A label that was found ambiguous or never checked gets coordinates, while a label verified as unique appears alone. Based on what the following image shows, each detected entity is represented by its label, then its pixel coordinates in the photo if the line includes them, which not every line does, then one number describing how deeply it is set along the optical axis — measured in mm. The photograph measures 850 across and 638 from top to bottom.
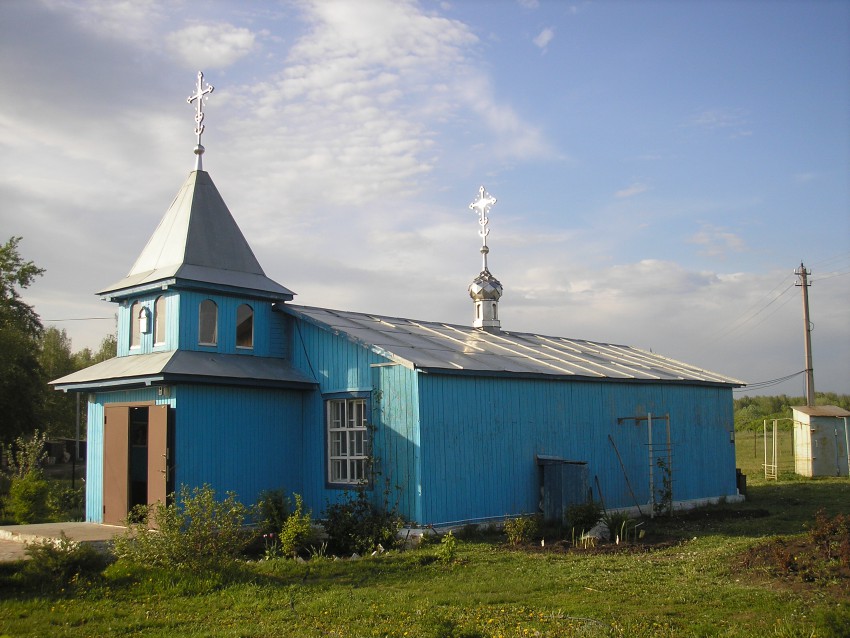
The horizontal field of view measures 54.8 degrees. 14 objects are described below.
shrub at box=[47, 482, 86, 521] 17672
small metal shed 30406
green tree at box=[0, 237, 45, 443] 34656
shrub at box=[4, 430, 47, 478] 18766
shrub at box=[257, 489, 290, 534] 14555
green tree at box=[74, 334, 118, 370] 56406
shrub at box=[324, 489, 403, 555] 14016
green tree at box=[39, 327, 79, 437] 47650
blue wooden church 14844
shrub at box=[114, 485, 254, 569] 11516
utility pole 33312
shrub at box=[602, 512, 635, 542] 14111
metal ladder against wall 18969
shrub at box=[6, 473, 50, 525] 17328
